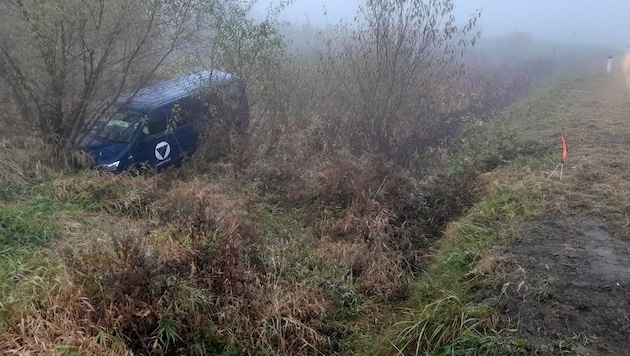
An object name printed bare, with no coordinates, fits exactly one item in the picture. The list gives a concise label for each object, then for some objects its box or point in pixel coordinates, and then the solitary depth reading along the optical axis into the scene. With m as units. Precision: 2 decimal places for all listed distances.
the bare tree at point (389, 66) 10.28
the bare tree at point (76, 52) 7.66
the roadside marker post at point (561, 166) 7.15
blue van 8.90
